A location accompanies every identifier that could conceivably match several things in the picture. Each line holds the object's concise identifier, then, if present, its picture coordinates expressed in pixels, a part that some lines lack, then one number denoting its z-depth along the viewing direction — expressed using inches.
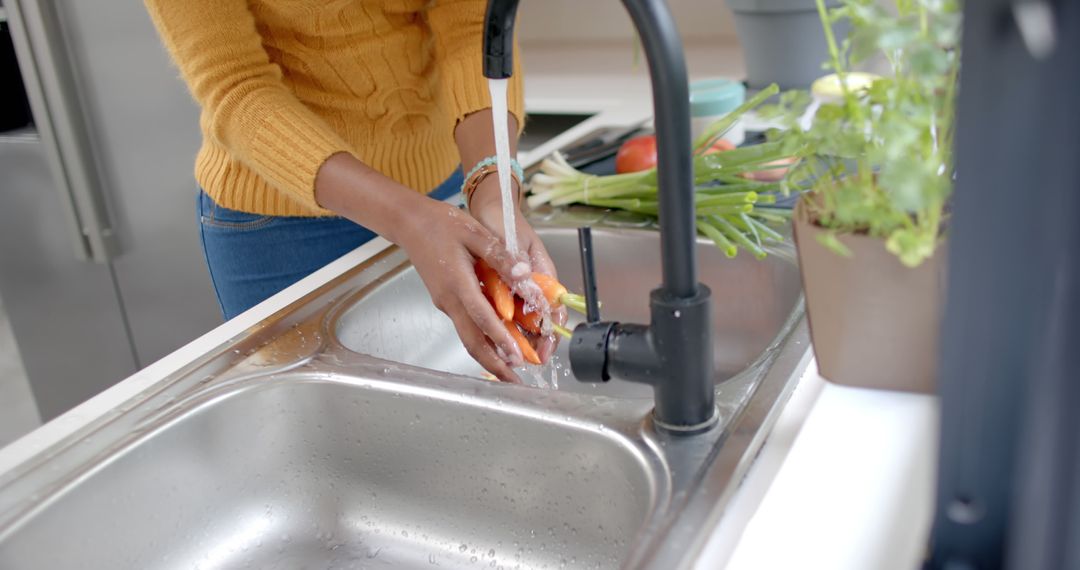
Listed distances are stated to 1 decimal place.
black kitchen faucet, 23.3
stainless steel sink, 29.2
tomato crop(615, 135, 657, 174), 53.7
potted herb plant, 19.9
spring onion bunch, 45.0
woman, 37.0
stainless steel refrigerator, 90.2
